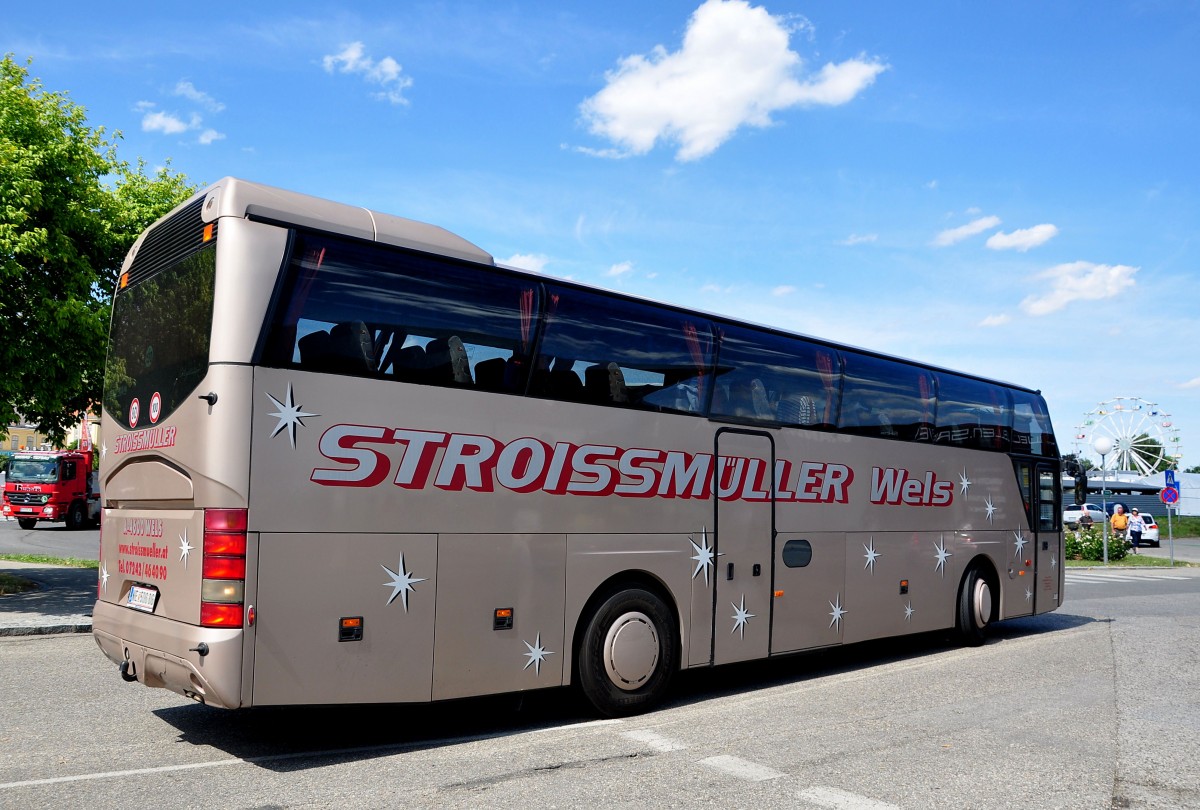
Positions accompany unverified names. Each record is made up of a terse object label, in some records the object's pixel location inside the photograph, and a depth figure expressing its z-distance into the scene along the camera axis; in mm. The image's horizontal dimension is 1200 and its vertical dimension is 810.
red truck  35250
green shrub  33438
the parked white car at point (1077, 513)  55609
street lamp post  32844
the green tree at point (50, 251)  13172
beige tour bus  5910
